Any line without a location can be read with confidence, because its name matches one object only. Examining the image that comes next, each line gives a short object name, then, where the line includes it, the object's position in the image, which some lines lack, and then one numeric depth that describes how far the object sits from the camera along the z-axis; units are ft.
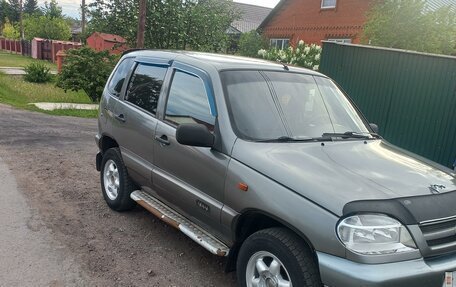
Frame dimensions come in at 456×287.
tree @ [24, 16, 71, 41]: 167.22
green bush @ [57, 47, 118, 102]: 53.01
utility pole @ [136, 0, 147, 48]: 44.52
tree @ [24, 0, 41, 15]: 301.43
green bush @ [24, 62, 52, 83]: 71.46
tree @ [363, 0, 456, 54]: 37.32
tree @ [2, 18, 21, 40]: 200.64
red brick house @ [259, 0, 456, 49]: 75.10
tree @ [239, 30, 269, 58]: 83.14
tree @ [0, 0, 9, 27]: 269.64
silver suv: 8.50
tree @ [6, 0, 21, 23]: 270.67
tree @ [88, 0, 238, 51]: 56.08
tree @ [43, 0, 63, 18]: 228.22
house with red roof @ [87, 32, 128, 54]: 62.39
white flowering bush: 47.13
